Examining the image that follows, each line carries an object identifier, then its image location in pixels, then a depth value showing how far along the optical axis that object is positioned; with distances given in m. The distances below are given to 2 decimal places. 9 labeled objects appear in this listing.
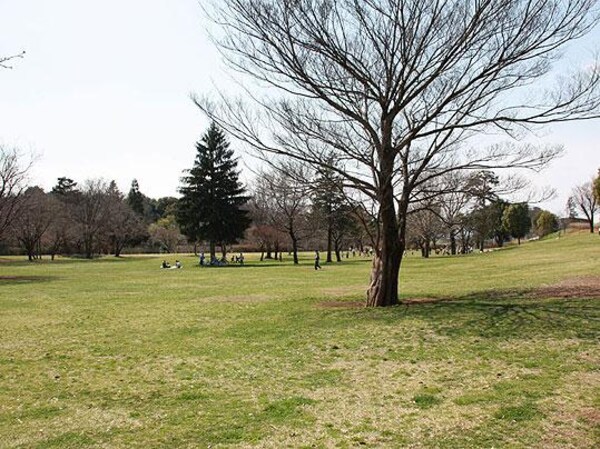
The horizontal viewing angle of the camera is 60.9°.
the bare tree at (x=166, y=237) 77.29
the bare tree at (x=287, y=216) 44.81
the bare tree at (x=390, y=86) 11.90
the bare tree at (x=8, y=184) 34.00
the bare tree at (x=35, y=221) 50.62
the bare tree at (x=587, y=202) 62.56
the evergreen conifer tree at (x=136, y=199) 93.50
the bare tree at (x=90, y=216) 60.91
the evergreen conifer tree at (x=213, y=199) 45.00
